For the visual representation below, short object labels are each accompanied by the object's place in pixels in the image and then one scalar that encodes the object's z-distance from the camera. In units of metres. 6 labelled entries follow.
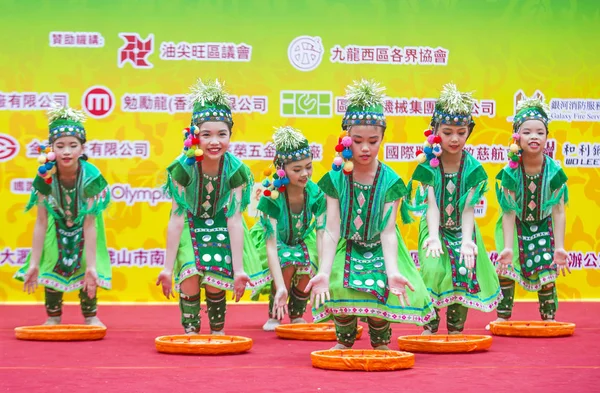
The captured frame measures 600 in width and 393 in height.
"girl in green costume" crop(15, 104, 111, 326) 6.16
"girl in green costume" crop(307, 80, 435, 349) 4.84
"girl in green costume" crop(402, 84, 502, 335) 5.71
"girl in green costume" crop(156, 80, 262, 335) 5.59
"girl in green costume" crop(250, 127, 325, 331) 6.38
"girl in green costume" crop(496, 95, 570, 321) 6.31
